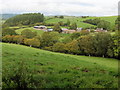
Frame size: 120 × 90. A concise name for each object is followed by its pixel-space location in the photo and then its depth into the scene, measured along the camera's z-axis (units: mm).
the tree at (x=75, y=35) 94188
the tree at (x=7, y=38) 76750
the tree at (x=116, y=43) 49856
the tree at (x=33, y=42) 72125
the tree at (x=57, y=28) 131125
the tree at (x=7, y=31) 87962
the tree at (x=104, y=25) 145525
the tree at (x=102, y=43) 56969
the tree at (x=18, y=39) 75775
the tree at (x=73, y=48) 63562
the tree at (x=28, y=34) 91838
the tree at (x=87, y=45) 60291
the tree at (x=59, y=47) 67088
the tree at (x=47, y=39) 79669
